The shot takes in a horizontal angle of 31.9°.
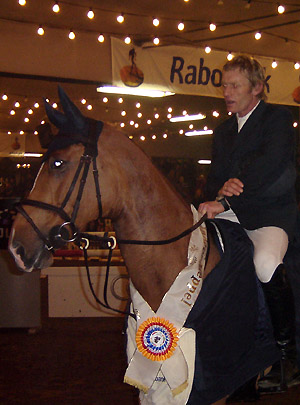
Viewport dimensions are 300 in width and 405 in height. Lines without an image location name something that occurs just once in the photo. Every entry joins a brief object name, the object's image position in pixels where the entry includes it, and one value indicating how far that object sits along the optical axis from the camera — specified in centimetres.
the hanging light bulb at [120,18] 676
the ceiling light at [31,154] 1698
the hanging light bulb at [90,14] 652
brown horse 196
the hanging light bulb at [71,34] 704
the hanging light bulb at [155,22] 681
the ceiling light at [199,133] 1583
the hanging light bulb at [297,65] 786
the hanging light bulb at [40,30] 685
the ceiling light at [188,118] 1305
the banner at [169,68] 669
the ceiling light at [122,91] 776
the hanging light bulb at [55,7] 622
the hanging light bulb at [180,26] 697
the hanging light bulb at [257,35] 736
